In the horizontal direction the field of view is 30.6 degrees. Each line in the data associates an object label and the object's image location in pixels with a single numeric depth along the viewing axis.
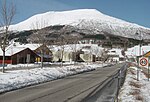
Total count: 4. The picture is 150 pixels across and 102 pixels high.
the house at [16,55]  75.47
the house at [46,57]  97.86
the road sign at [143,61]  21.43
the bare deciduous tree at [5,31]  27.00
